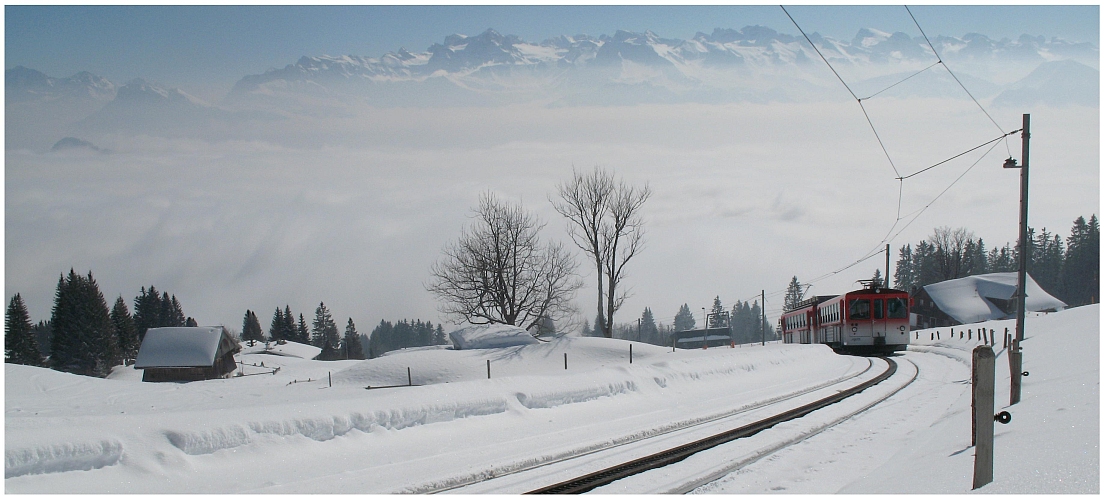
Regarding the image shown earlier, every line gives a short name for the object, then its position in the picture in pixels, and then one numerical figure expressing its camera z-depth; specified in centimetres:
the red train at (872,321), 3584
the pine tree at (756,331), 16812
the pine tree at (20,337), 7394
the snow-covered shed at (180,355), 5822
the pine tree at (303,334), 14855
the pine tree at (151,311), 10969
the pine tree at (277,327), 13725
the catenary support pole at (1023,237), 2392
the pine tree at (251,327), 15725
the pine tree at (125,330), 9617
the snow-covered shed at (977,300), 7738
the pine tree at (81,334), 7644
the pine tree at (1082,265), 9356
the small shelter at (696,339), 11438
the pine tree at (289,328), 13912
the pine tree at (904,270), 15100
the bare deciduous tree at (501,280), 5069
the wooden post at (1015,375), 1230
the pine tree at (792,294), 15364
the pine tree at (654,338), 17302
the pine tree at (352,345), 14210
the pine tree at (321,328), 16775
